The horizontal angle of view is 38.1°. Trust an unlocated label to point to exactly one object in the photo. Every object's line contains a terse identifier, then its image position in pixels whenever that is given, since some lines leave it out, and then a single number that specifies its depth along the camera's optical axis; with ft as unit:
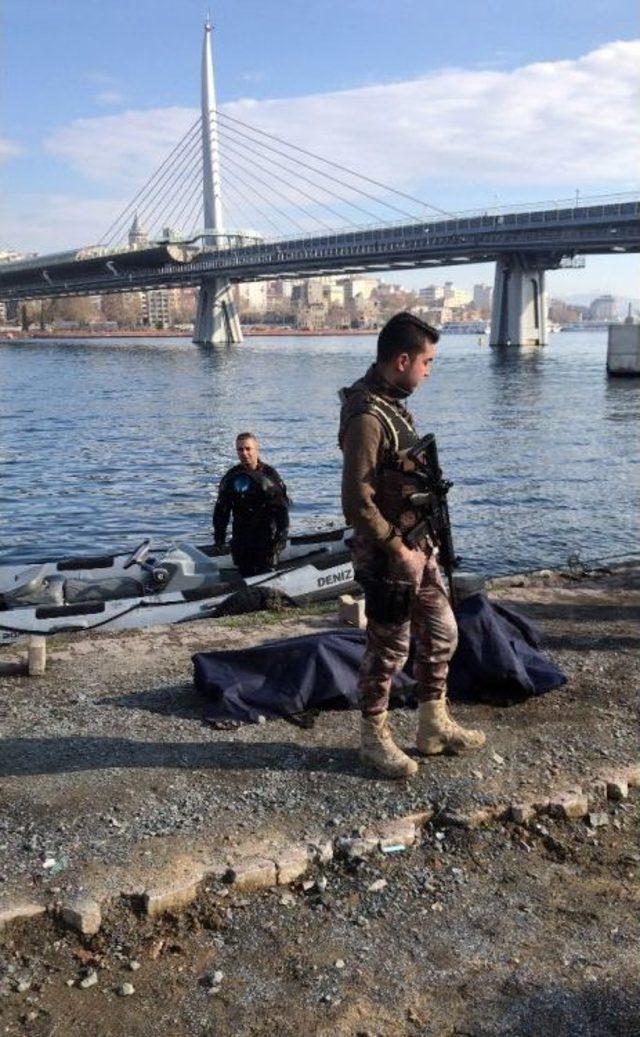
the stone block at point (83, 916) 11.32
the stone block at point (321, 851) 12.89
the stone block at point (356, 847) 13.04
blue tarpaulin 17.74
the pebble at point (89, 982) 10.48
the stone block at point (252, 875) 12.28
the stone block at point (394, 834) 13.35
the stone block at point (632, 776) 15.35
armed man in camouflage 14.21
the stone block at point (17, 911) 11.37
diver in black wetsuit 31.42
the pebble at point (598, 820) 14.16
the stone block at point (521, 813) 14.08
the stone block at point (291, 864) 12.51
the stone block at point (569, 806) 14.34
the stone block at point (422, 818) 13.88
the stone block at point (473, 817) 13.92
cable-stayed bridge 256.52
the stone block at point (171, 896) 11.68
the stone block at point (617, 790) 14.97
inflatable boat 28.50
